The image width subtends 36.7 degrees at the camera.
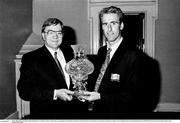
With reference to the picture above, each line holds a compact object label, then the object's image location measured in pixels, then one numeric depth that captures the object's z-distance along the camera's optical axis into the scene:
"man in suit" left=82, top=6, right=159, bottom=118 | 1.60
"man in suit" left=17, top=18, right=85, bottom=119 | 1.63
